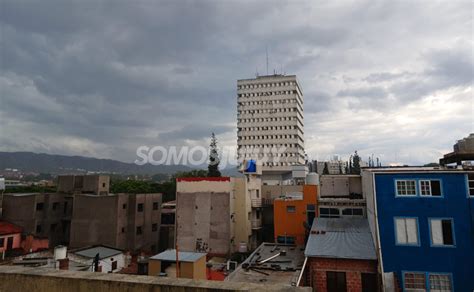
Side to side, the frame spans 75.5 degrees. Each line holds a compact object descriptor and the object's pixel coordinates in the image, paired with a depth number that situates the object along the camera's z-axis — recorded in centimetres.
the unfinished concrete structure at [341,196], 3278
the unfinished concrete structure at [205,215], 4200
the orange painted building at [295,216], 3609
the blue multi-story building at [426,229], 2206
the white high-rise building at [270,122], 10394
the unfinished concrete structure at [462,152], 2535
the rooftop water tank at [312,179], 4197
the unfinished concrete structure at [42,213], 4769
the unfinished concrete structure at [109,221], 4612
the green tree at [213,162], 9606
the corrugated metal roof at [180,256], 2379
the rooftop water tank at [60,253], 2908
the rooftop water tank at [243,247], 4184
